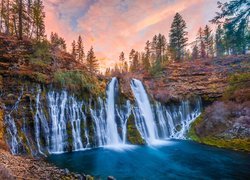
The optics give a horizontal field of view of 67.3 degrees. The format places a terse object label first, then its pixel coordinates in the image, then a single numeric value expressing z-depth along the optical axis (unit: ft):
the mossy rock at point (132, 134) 61.96
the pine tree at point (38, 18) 101.09
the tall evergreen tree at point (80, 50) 183.32
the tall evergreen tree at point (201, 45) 172.29
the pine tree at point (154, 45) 182.99
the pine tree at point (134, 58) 191.33
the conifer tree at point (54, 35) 174.15
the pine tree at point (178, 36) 144.97
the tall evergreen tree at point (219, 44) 175.79
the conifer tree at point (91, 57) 178.83
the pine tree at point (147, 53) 151.72
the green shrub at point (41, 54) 61.31
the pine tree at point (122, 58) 239.21
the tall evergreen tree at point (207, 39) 178.36
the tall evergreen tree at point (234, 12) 31.63
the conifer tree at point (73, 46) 185.10
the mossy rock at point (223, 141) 54.65
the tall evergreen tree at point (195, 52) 179.21
